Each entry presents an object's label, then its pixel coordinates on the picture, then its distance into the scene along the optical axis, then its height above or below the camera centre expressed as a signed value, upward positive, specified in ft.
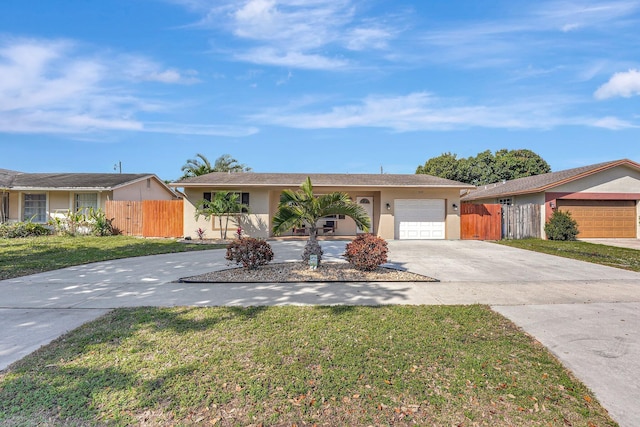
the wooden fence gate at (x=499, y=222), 53.11 -0.71
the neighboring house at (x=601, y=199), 54.29 +3.38
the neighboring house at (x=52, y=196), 56.18 +4.15
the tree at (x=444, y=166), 115.14 +20.03
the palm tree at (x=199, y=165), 86.63 +14.94
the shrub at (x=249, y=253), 24.43 -2.79
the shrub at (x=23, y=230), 50.01 -1.99
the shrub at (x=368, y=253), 24.09 -2.78
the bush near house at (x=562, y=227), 50.96 -1.52
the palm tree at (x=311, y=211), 24.58 +0.57
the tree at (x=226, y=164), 90.89 +16.28
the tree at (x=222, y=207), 48.01 +1.70
